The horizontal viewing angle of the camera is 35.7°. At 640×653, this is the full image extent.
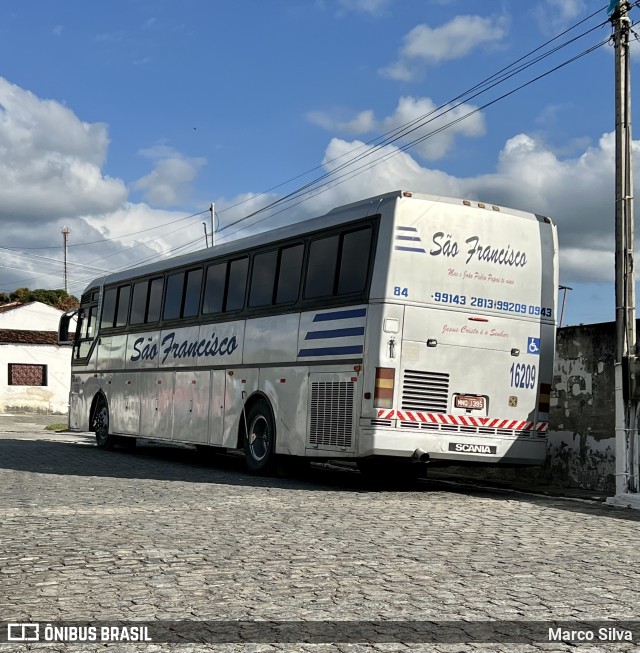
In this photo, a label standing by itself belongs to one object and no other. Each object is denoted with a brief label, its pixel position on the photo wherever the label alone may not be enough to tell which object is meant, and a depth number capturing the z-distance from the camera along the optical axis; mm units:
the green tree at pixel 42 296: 93125
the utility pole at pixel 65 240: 93938
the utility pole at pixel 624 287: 12953
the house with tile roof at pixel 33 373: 52188
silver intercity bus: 12812
